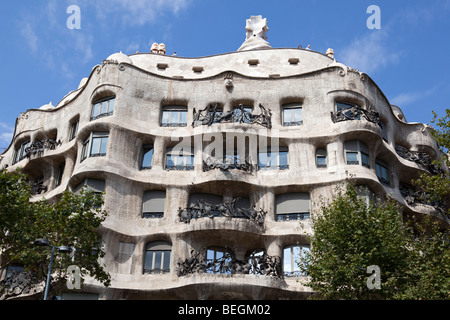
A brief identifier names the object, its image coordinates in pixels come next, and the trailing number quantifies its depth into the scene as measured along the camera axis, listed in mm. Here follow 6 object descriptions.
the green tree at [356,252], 21156
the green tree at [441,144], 22422
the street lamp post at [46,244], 18781
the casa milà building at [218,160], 26516
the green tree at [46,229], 22016
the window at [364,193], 27344
